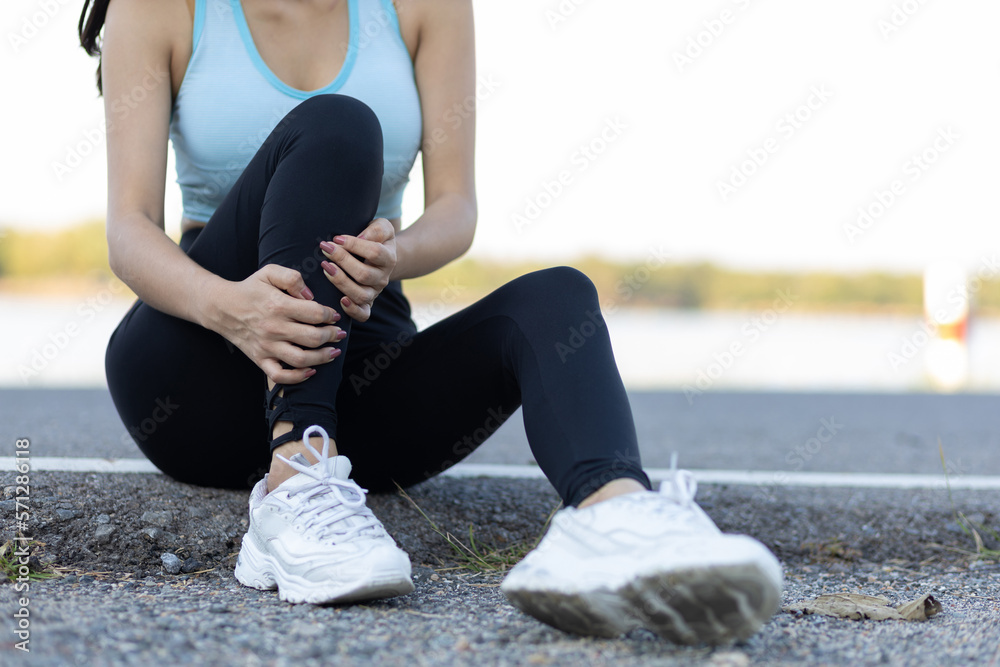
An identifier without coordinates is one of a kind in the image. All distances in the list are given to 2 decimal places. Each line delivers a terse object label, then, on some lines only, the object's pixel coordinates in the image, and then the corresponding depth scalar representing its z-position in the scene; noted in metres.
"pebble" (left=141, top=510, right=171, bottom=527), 3.65
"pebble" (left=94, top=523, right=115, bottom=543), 3.62
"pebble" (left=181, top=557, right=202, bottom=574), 3.60
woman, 3.27
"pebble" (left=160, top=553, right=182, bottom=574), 3.59
